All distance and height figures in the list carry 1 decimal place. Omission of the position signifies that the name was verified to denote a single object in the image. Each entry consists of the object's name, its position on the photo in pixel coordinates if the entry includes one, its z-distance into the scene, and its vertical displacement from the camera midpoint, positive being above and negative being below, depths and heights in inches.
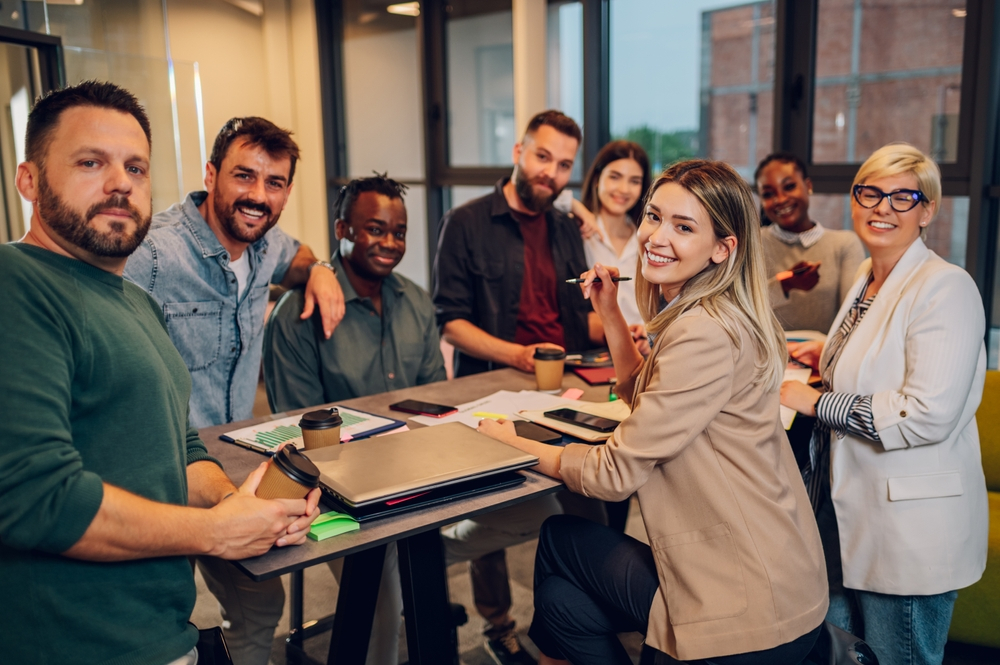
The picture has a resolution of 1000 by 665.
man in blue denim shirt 78.0 -8.0
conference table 47.1 -25.9
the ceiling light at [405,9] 218.4 +52.6
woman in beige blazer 56.0 -20.8
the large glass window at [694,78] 164.1 +24.5
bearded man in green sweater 40.8 -12.9
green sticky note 48.7 -20.2
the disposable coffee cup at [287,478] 47.8 -16.8
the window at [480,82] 203.5 +29.8
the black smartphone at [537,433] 66.0 -20.0
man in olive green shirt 89.0 -15.2
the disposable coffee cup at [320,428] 60.7 -17.5
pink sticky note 83.0 -21.0
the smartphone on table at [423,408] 75.6 -20.4
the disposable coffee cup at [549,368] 85.0 -18.6
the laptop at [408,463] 50.6 -18.4
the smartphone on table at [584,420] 68.6 -20.0
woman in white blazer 69.5 -21.2
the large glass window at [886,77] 135.4 +19.7
